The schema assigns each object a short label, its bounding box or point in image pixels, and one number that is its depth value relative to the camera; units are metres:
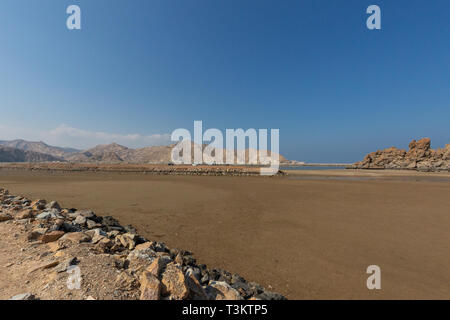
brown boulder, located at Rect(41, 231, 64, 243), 4.65
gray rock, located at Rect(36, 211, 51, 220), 6.19
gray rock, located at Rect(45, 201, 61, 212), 7.91
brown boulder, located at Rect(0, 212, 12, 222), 5.94
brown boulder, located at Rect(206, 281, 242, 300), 3.12
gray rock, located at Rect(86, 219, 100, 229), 6.32
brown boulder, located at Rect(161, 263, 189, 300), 2.83
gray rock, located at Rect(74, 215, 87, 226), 6.44
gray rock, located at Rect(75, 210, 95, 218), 7.41
